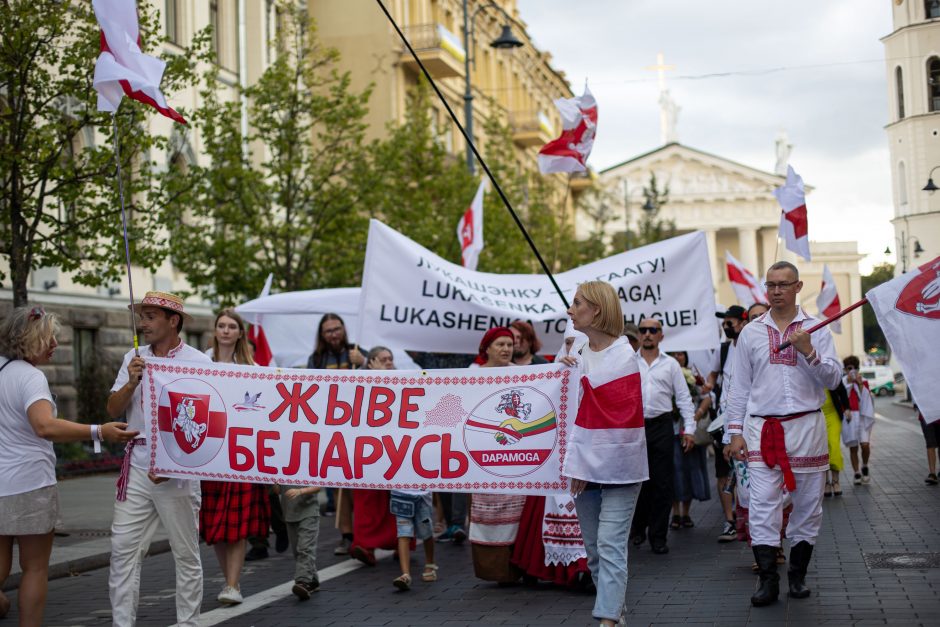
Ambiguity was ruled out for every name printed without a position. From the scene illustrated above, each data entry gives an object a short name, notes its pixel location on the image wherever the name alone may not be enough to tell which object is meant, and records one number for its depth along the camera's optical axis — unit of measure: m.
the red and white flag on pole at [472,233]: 17.75
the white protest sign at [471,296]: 11.22
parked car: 65.56
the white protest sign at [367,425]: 7.75
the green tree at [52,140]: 13.84
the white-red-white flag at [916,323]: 7.32
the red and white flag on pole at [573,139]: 12.72
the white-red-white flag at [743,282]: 18.92
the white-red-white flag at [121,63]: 7.77
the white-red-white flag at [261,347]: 12.93
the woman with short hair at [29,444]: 6.73
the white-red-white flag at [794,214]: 14.88
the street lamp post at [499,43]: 27.14
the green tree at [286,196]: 23.22
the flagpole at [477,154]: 8.45
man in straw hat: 7.02
